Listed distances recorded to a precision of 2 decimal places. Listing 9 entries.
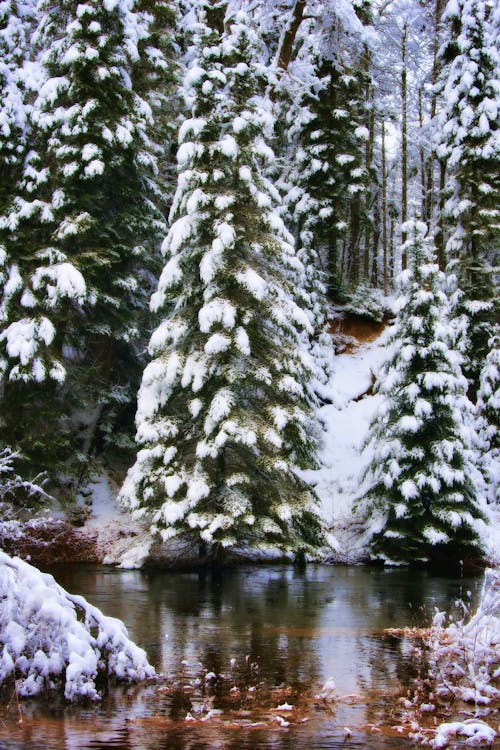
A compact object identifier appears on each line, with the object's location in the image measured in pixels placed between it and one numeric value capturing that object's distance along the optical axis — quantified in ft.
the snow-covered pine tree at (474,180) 85.97
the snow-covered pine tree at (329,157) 100.99
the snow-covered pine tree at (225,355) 60.18
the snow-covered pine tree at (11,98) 76.95
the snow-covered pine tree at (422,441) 65.92
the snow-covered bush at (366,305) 108.58
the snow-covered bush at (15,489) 72.28
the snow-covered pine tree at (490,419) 76.84
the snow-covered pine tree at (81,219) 72.49
